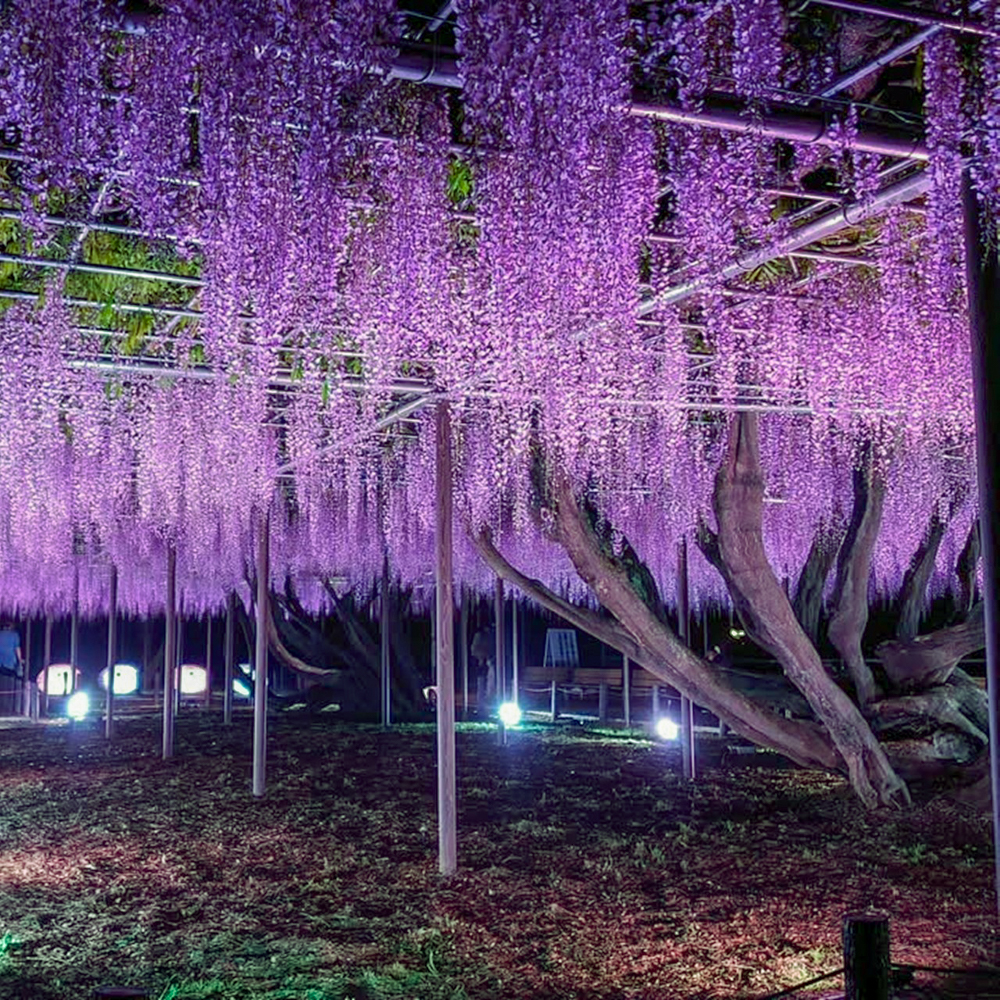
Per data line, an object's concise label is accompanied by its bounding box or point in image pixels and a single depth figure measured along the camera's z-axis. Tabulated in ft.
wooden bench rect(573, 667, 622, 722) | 53.98
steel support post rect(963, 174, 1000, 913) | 8.74
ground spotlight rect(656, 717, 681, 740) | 43.87
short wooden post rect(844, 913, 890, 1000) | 9.57
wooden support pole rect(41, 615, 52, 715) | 56.85
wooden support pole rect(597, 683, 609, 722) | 53.57
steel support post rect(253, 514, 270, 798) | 28.50
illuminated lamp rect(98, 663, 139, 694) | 69.56
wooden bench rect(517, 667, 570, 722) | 55.36
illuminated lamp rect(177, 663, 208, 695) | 69.26
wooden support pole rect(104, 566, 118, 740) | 39.58
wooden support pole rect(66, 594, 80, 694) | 49.24
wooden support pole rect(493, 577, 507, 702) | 40.57
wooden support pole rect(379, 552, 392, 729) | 42.73
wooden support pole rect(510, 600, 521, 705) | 44.09
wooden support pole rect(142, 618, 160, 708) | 64.44
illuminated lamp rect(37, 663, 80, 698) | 63.21
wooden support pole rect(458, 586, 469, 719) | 53.30
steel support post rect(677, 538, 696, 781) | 30.27
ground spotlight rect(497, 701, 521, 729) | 40.24
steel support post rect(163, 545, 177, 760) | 33.63
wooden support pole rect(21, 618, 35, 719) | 54.74
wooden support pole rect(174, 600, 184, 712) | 52.69
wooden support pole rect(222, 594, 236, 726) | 45.34
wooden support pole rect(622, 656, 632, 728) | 47.42
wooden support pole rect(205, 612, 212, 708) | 63.26
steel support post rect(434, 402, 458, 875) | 19.40
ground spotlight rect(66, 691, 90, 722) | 48.35
